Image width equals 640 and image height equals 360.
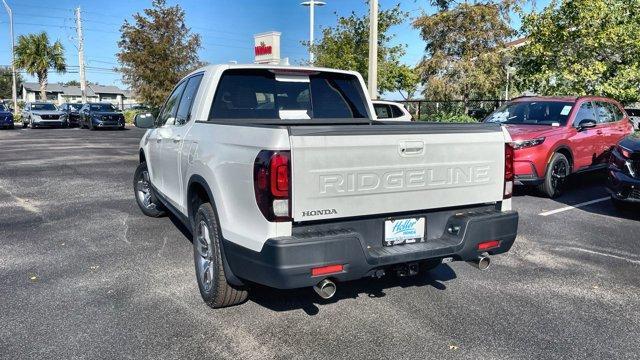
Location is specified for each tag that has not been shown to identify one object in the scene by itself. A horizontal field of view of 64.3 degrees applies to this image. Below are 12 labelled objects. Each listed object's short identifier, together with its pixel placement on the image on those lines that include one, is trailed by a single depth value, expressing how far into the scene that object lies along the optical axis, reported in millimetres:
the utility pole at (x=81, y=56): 43406
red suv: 8492
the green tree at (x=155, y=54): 31969
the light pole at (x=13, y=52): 41838
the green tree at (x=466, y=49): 18797
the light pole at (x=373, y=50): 12848
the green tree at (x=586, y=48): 12266
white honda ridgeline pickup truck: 3146
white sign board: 19484
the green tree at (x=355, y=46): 20641
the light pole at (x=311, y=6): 23562
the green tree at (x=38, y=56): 50938
